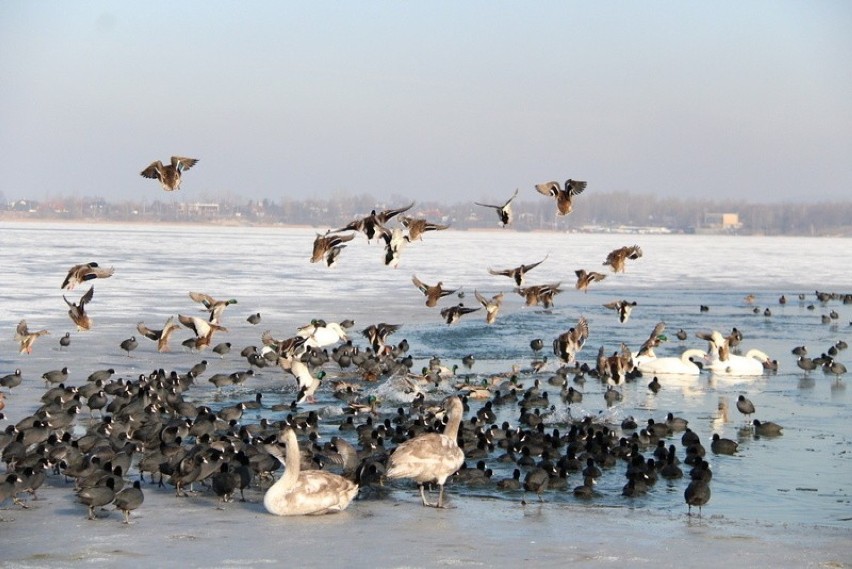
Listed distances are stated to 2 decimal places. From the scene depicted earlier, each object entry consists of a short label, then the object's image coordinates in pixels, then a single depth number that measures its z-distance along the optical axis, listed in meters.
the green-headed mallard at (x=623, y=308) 18.20
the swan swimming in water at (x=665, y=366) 20.48
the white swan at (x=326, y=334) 23.08
